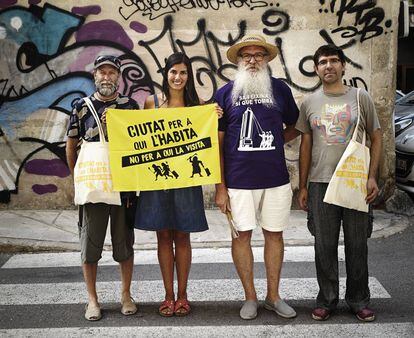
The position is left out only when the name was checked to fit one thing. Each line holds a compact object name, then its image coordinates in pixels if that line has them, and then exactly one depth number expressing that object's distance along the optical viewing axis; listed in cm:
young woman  397
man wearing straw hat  394
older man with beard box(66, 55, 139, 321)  392
